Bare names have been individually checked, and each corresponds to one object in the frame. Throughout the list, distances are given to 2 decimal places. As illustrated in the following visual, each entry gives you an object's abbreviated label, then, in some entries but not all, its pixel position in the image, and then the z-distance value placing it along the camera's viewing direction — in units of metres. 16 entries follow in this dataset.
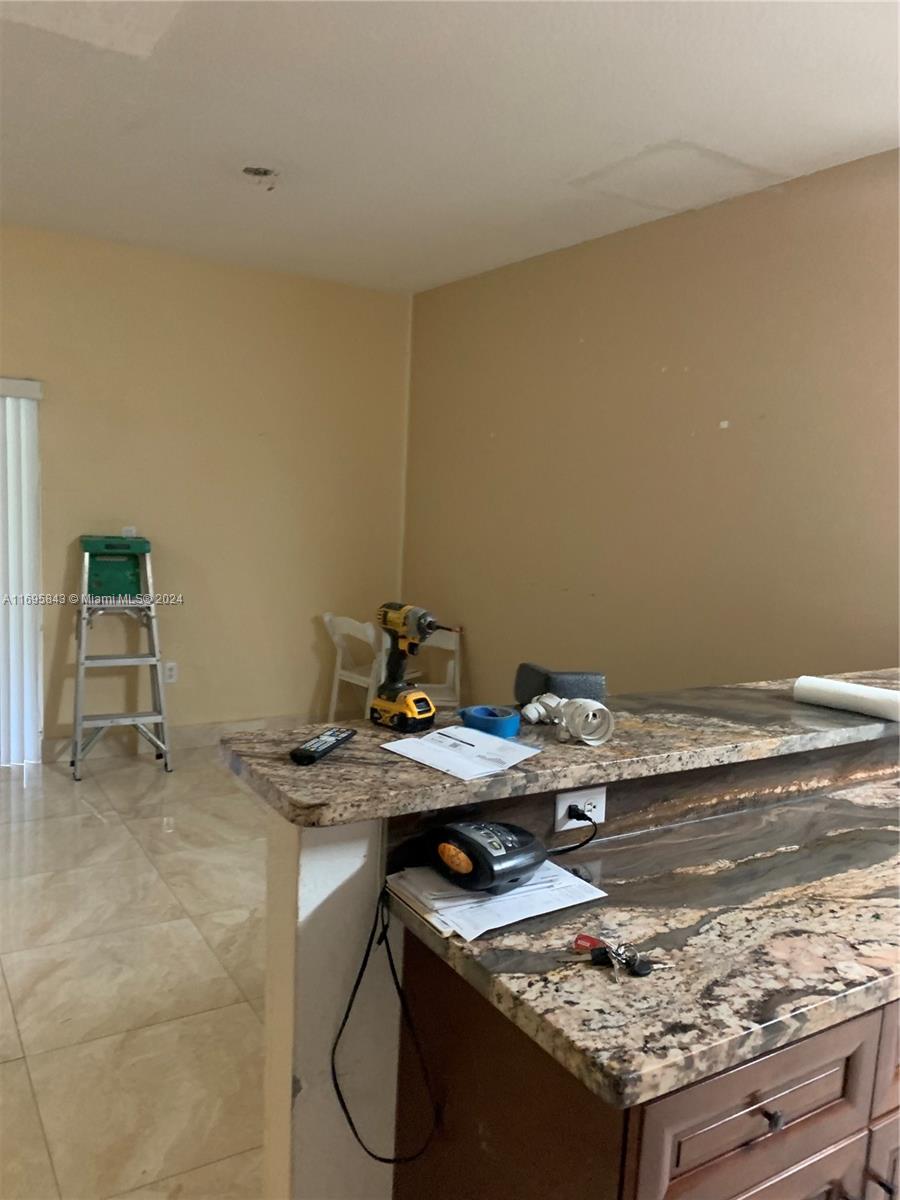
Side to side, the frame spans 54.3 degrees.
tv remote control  1.29
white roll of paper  1.82
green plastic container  4.06
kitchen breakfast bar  0.99
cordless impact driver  1.46
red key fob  1.13
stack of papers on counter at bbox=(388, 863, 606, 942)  1.17
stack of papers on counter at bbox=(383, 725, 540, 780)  1.29
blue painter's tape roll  1.47
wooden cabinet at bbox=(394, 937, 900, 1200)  0.98
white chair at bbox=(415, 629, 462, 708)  4.35
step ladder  4.04
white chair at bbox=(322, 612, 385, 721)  4.36
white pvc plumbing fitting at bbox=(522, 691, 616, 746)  1.47
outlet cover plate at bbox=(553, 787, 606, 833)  1.43
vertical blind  3.97
